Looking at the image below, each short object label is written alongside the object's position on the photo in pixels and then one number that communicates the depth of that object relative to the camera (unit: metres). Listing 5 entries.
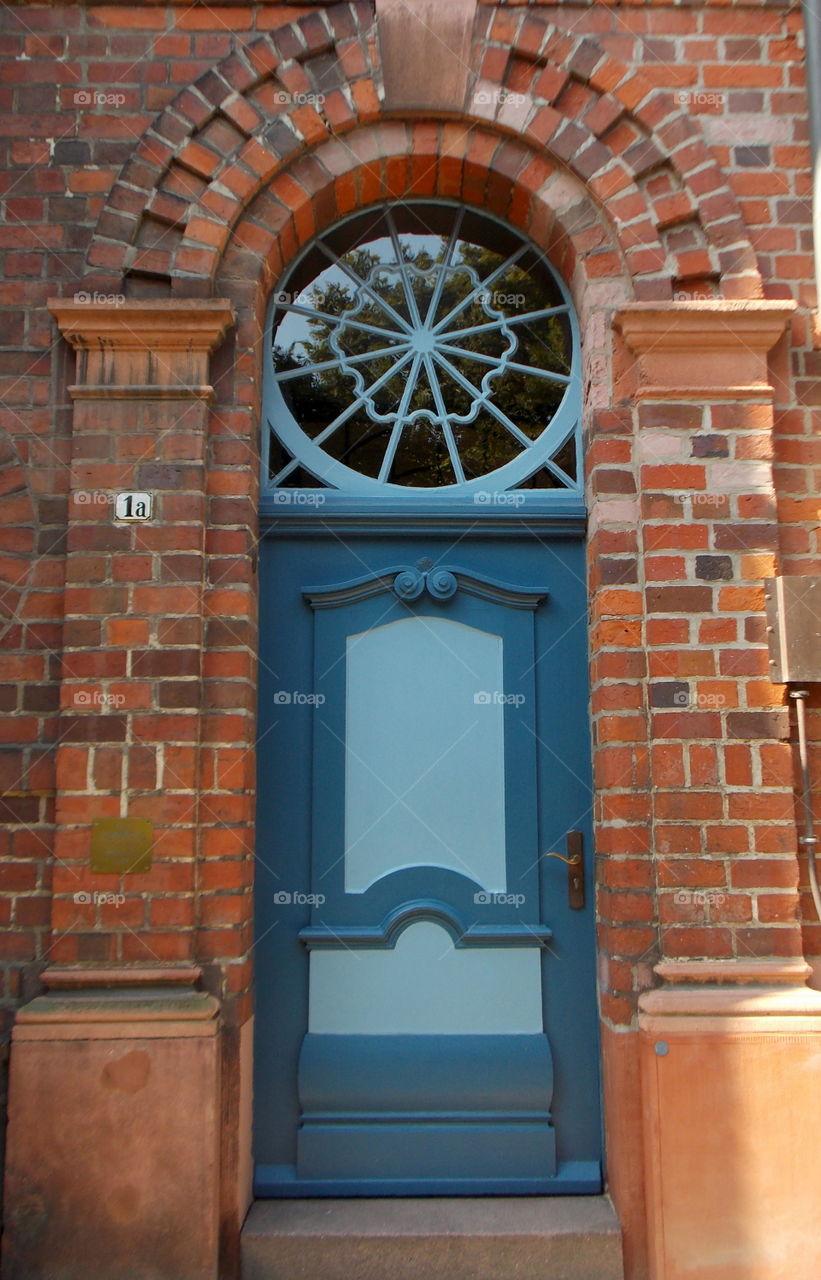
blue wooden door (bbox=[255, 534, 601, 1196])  3.43
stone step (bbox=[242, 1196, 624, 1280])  3.13
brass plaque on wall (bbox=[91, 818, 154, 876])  3.23
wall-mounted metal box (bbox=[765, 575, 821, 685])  3.28
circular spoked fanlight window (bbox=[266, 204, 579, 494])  3.79
